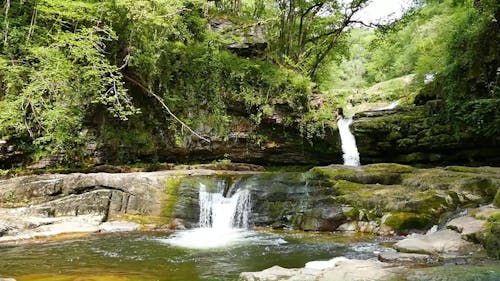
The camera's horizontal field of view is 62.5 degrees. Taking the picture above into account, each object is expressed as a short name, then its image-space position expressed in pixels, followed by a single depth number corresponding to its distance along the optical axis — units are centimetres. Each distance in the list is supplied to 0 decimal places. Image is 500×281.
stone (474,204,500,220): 648
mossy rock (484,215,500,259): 522
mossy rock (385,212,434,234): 873
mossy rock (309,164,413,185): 1077
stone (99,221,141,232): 1054
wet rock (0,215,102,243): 951
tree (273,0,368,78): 1827
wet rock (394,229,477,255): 567
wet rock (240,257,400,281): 441
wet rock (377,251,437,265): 534
